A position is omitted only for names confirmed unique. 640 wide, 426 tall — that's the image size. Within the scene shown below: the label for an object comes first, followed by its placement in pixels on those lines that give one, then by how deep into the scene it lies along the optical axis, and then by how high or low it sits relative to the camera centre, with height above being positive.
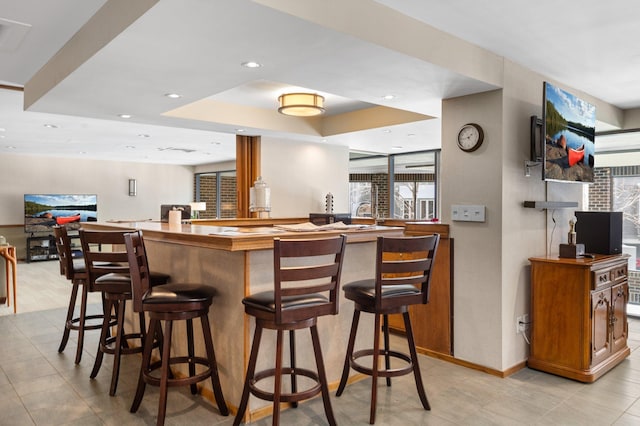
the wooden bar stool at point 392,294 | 2.34 -0.51
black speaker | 3.66 -0.24
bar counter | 2.45 -0.47
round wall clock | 3.31 +0.52
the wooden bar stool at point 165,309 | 2.27 -0.55
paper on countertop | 2.85 -0.16
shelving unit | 9.39 -0.95
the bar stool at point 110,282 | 2.67 -0.50
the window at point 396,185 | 7.45 +0.34
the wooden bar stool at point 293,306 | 2.03 -0.50
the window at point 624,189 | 5.46 +0.19
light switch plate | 3.31 -0.07
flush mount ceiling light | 4.57 +1.06
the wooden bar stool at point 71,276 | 3.24 -0.56
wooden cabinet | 3.12 -0.83
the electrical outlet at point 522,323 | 3.36 -0.92
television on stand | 9.57 -0.13
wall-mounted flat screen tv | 3.18 +0.53
